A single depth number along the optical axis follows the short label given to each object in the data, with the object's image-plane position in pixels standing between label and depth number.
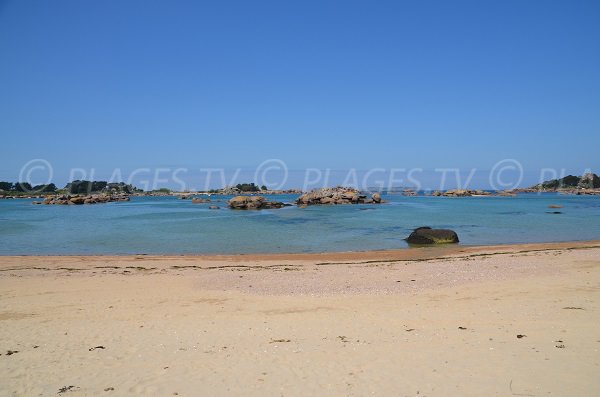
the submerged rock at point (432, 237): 25.08
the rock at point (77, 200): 88.00
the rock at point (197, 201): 97.57
